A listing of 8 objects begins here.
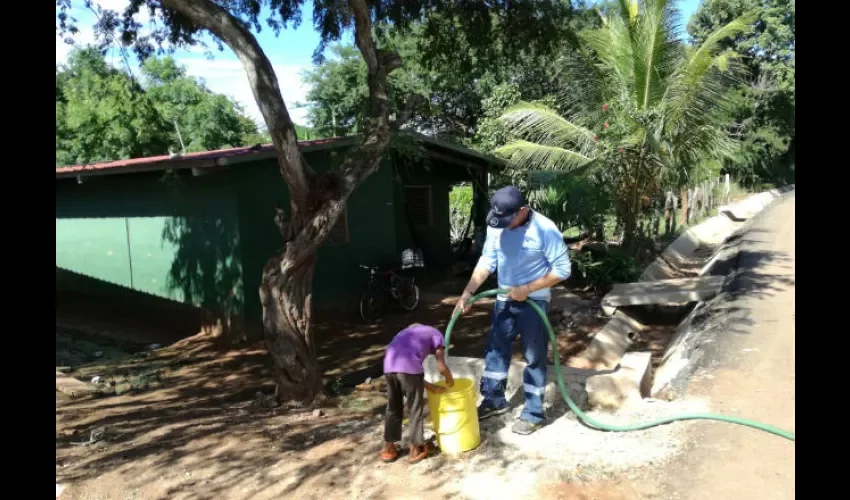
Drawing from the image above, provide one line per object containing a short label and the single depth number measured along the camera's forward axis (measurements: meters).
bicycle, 10.84
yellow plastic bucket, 4.38
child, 4.37
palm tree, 11.26
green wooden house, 9.67
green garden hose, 4.33
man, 4.56
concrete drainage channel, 5.15
